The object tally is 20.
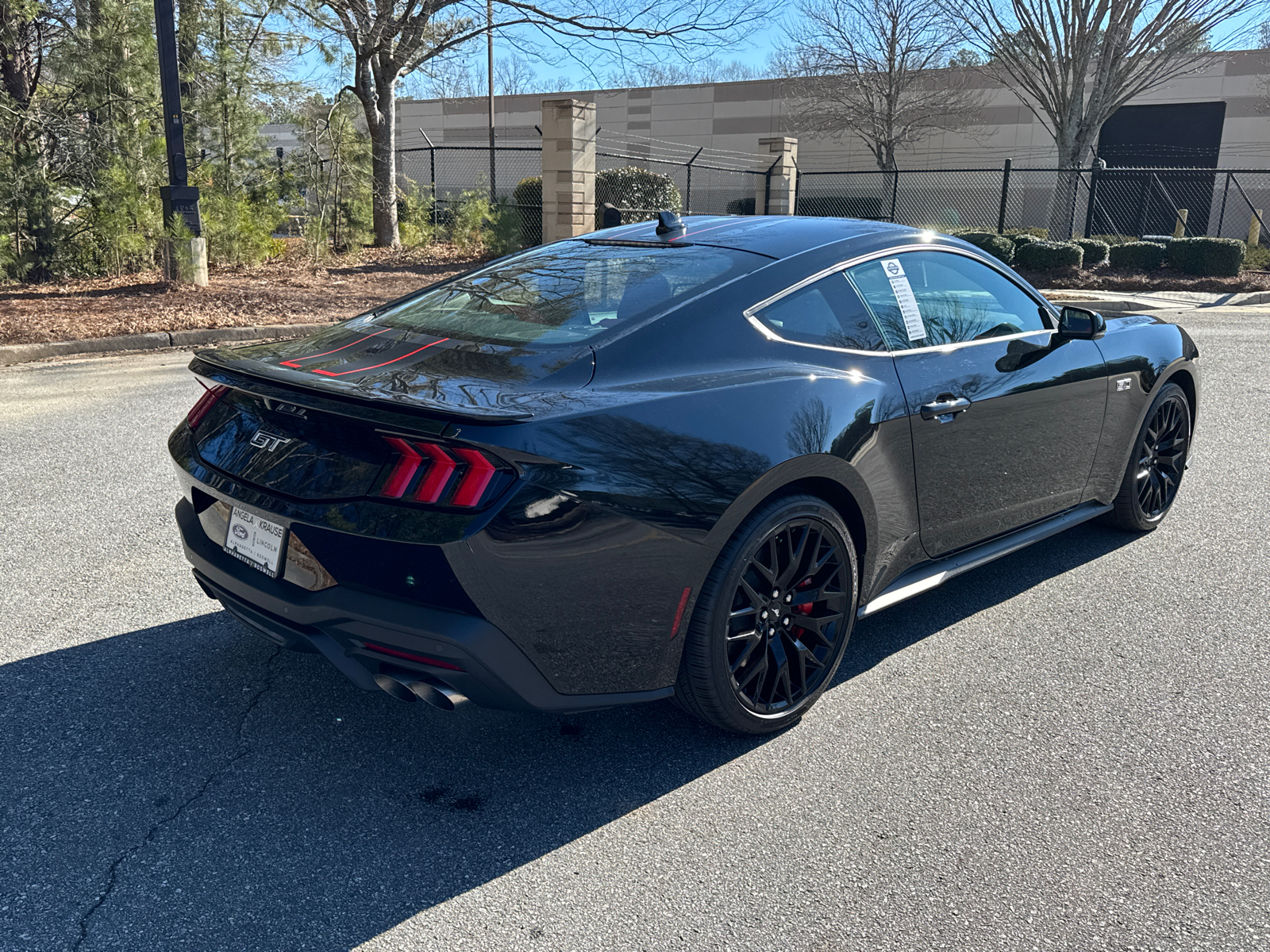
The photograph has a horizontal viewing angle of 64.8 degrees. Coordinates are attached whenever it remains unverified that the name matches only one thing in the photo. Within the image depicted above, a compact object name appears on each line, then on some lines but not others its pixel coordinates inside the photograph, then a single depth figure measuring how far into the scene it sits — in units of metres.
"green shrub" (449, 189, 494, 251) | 20.09
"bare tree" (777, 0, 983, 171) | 35.06
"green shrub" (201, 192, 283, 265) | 14.66
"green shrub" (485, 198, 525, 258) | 18.81
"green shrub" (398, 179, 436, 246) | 21.02
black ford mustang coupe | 2.42
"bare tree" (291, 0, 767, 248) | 17.50
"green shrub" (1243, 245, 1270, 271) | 20.72
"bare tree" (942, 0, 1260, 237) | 22.48
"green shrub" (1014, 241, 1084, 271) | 18.78
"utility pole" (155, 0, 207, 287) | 11.53
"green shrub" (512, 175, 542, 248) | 20.16
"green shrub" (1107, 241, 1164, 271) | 19.81
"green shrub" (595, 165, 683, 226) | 21.41
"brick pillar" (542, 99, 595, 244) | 16.69
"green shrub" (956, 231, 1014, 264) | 19.64
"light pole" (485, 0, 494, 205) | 18.02
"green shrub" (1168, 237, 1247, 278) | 18.97
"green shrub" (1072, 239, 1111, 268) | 19.62
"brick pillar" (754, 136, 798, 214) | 23.23
